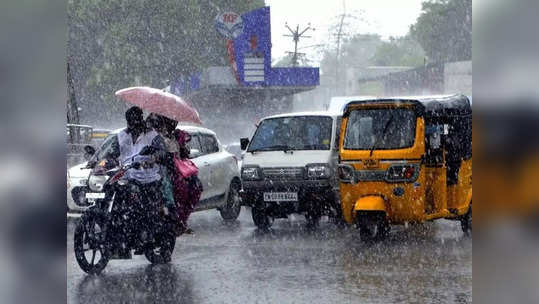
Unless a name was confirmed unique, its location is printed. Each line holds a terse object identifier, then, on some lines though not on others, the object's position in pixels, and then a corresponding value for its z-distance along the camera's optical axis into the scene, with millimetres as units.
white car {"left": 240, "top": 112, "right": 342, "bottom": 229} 13453
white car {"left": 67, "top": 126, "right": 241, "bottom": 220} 14008
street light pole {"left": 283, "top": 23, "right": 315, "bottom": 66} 56938
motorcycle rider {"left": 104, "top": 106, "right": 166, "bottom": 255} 9266
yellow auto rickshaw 11617
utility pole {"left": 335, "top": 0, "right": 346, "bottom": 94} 89275
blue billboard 42438
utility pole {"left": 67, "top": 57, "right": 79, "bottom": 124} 27234
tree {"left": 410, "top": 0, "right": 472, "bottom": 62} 80688
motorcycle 9109
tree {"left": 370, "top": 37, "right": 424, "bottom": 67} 109012
